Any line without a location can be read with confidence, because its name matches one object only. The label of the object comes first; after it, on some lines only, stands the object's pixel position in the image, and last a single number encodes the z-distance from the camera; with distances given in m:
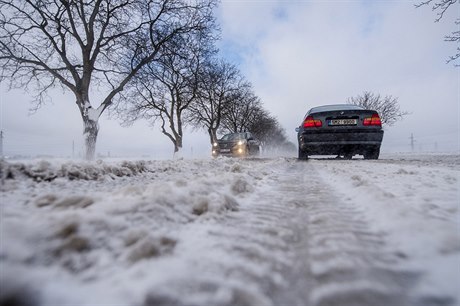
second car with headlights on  13.91
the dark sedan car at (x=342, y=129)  6.42
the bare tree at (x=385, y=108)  27.23
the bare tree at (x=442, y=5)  7.82
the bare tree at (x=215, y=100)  23.80
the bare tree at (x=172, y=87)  11.93
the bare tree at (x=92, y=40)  10.14
